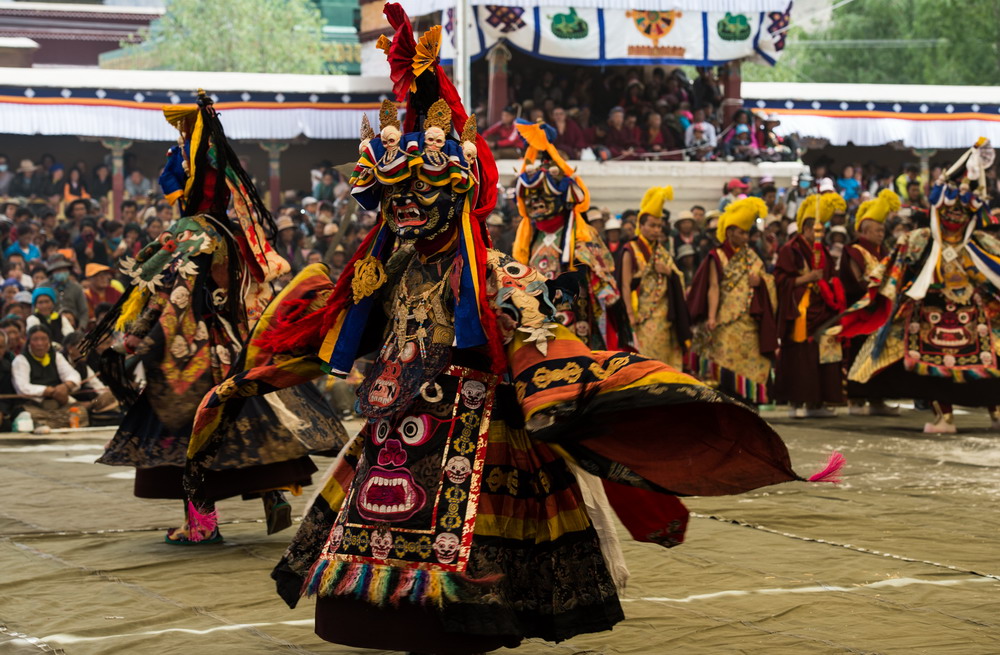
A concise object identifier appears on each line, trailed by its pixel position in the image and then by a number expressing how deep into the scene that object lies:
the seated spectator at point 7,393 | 11.95
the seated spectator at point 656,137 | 21.92
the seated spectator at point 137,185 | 22.45
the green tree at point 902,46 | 40.25
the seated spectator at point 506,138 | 19.94
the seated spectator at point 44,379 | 11.97
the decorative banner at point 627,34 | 21.20
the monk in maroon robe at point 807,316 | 13.07
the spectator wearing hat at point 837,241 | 14.73
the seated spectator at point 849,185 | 23.66
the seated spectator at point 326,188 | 21.12
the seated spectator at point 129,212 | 18.80
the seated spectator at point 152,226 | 16.48
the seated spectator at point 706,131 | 22.12
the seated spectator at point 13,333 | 12.06
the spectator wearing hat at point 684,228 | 14.87
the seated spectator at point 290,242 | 16.59
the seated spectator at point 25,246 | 16.34
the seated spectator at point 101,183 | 22.22
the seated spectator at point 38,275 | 14.42
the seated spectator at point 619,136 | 21.70
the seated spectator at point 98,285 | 13.81
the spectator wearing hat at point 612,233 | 14.91
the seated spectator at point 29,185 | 21.22
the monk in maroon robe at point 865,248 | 13.00
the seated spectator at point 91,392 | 12.48
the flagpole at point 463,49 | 16.12
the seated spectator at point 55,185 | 21.30
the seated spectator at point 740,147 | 21.92
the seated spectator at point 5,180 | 21.39
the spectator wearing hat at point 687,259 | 15.05
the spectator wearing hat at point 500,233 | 15.83
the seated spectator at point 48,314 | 12.69
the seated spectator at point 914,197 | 19.87
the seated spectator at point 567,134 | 20.80
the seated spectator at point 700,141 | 21.86
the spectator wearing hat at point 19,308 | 12.76
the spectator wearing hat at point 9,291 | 13.95
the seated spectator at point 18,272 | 14.82
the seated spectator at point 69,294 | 13.59
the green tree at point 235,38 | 39.47
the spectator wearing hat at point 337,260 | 14.91
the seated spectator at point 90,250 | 16.23
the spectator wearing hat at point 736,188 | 19.31
